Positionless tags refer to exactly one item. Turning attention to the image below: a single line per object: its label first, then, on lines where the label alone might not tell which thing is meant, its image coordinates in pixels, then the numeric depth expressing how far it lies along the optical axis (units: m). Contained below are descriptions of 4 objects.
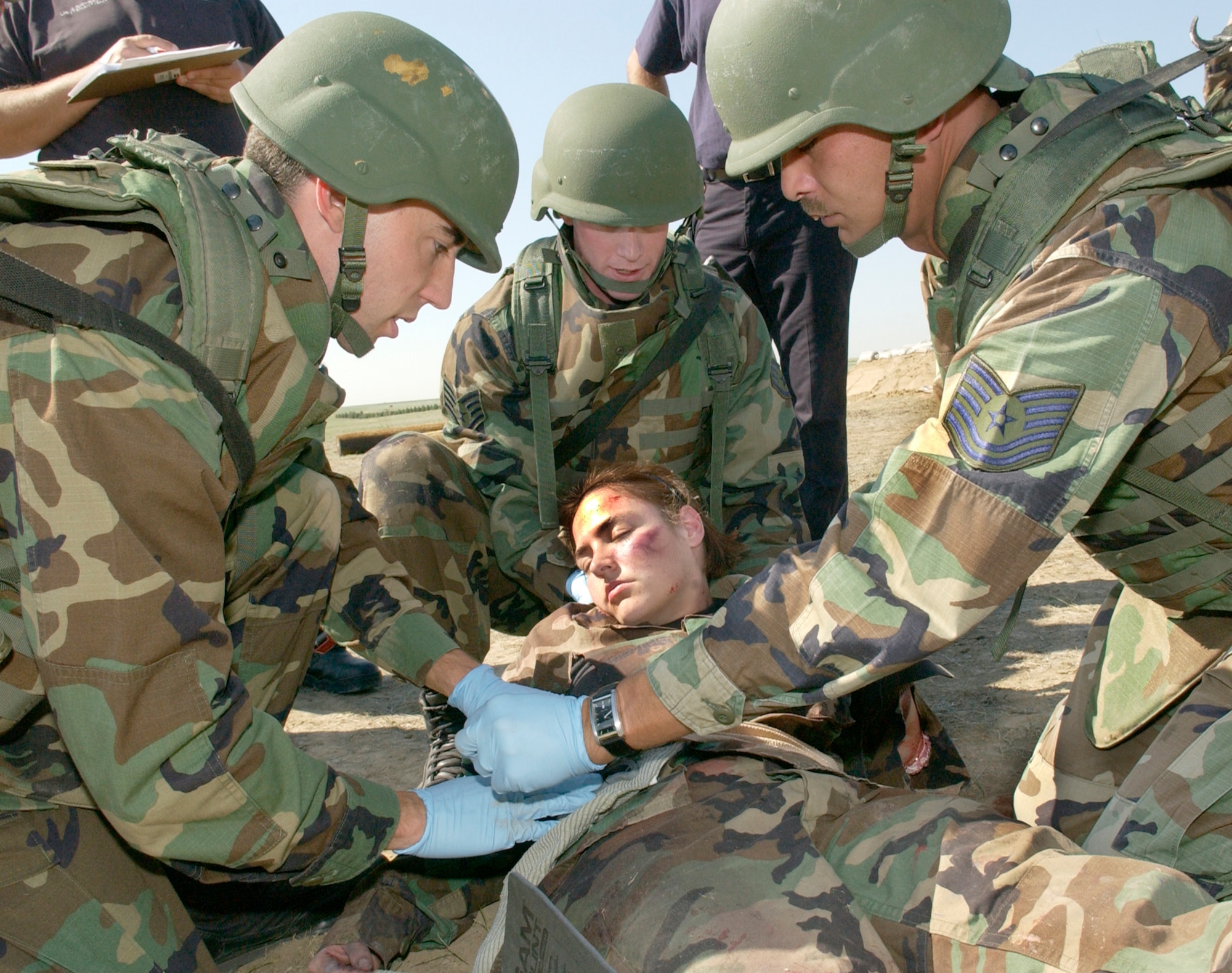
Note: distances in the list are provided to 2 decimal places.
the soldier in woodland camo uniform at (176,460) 1.00
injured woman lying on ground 1.03
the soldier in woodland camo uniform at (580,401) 1.79
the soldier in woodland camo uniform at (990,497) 1.05
